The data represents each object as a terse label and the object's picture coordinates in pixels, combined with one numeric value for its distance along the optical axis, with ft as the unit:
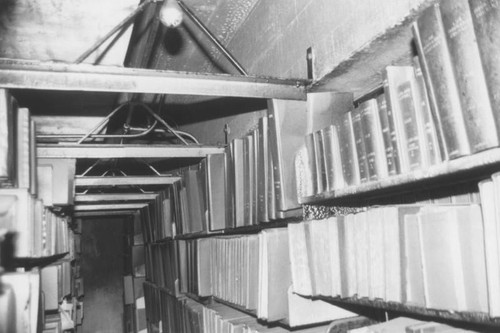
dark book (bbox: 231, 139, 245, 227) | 6.76
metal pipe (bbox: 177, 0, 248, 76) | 6.39
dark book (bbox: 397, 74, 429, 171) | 3.33
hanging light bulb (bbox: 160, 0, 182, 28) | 5.73
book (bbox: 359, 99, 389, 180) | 3.80
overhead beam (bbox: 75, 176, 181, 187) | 11.01
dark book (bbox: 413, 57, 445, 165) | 3.22
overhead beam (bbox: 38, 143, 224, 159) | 8.11
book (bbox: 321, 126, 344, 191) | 4.48
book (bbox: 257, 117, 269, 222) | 5.78
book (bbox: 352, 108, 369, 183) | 4.04
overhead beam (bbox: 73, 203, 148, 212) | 15.28
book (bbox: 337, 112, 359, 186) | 4.20
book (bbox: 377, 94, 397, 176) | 3.66
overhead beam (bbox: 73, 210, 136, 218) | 19.03
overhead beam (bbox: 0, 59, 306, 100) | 4.52
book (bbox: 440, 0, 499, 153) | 2.75
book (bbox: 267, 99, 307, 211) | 5.32
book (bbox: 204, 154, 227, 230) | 8.13
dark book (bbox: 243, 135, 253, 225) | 6.36
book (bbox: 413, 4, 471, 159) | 2.93
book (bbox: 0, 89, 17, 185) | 4.49
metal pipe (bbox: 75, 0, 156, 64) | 5.74
